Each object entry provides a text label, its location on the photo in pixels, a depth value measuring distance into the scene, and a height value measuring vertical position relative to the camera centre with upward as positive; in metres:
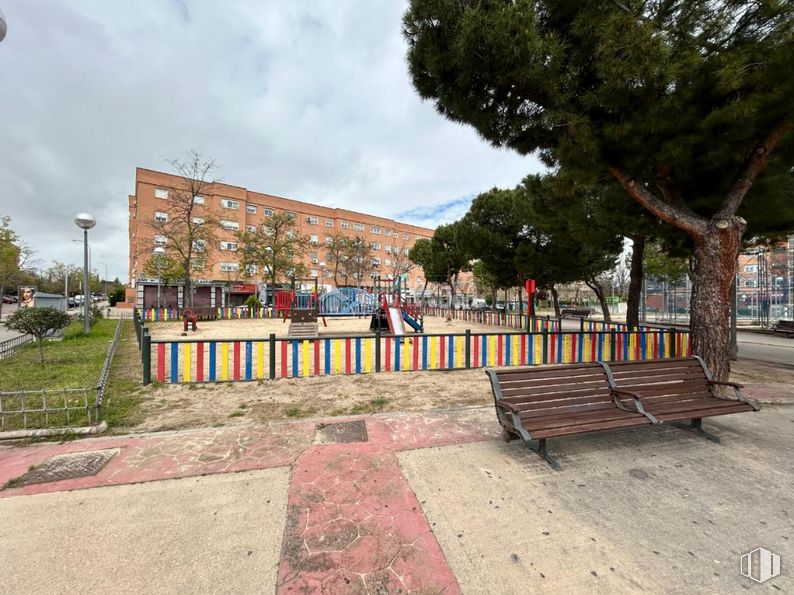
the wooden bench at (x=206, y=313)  24.62 -1.06
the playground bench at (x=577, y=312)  33.47 -1.26
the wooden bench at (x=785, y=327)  15.87 -1.36
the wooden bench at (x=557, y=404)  3.57 -1.24
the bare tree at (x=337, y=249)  41.16 +6.41
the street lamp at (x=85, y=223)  12.46 +2.93
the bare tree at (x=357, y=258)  42.12 +5.47
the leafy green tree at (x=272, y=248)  31.08 +4.92
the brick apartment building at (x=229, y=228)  37.00 +10.09
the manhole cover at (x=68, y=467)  3.23 -1.72
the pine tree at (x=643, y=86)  4.78 +3.39
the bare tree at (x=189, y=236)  24.61 +4.94
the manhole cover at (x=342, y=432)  4.18 -1.74
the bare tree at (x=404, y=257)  59.24 +7.73
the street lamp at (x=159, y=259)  27.67 +3.41
